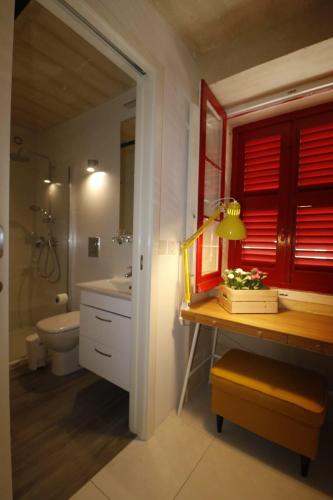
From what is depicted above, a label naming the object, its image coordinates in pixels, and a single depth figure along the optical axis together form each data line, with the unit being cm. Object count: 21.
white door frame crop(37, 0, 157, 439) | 124
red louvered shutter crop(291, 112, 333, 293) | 164
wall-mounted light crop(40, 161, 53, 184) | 271
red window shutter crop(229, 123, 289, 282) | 183
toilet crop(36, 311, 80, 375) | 183
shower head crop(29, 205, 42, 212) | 285
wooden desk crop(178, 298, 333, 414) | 112
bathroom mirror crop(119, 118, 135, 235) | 210
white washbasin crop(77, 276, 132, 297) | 155
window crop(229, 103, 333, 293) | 166
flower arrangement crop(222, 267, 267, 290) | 148
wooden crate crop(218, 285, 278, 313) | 140
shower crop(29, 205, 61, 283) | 271
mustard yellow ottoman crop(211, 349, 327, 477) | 110
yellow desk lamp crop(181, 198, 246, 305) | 132
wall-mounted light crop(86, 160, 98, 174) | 228
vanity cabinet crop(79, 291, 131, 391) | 148
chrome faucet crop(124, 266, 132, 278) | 199
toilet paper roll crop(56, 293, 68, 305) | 227
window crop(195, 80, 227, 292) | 147
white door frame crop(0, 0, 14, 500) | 71
